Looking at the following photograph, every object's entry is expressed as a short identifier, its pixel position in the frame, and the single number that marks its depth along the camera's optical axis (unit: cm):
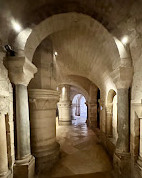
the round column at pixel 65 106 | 983
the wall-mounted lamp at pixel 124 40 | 260
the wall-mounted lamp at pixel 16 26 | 224
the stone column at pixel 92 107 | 862
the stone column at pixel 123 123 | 269
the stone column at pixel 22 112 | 232
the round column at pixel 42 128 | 318
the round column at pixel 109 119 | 481
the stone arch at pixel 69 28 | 254
